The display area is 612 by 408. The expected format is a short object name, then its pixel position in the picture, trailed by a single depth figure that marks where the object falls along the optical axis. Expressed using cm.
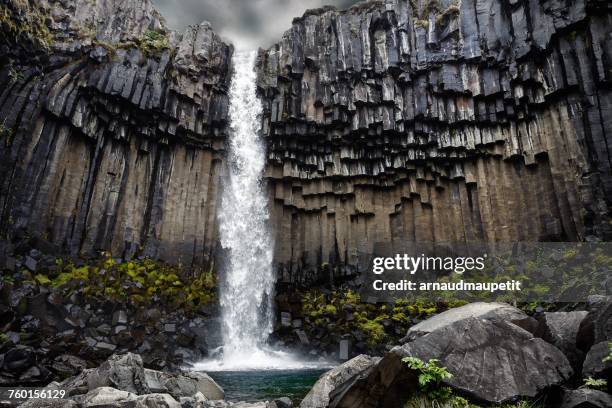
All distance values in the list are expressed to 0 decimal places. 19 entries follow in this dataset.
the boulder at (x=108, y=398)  735
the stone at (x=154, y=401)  748
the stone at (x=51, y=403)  751
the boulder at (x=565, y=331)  697
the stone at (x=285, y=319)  2620
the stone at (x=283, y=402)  1053
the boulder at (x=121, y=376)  938
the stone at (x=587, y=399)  545
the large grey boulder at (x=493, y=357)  620
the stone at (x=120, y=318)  2112
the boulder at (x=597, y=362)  590
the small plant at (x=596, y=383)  575
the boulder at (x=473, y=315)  734
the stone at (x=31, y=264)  2052
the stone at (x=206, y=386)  1149
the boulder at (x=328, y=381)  822
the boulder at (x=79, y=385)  960
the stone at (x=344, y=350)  2401
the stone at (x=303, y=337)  2525
